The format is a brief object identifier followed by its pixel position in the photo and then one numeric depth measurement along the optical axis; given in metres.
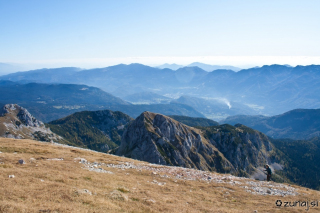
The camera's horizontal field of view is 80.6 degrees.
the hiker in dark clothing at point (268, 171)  38.66
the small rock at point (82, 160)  33.27
